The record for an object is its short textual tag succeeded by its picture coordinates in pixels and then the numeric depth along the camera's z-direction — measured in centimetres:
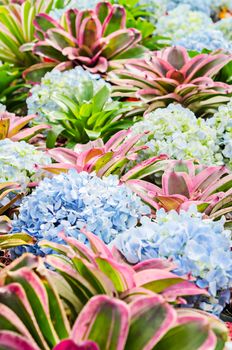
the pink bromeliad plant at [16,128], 194
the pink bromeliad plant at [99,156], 169
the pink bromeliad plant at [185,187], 152
